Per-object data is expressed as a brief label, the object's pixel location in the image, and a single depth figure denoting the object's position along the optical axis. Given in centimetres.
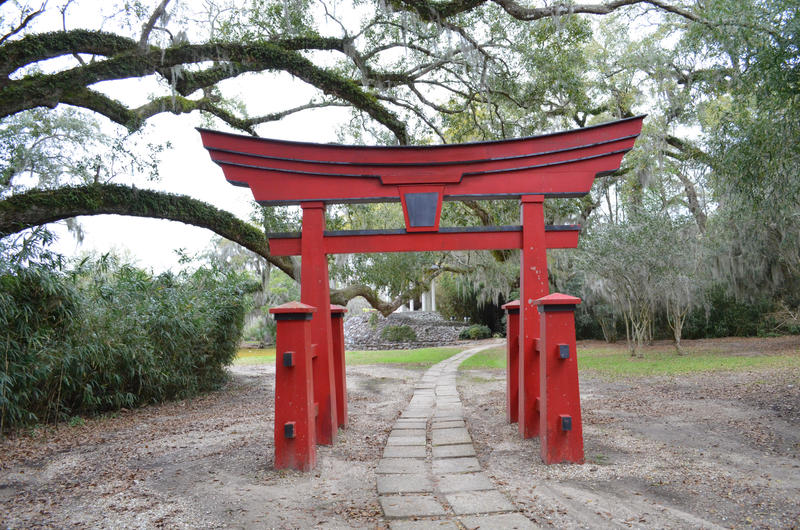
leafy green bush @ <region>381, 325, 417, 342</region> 2150
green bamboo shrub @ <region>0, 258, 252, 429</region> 520
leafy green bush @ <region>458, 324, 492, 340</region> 2100
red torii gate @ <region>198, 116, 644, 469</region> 471
